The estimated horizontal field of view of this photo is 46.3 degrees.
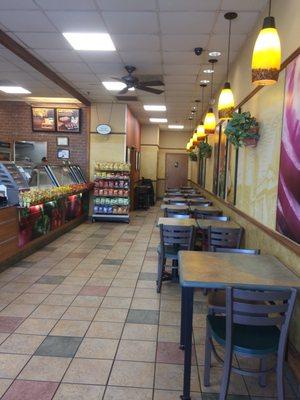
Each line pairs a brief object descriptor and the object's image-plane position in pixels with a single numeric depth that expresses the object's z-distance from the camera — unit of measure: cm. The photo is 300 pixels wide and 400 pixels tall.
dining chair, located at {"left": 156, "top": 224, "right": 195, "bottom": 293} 457
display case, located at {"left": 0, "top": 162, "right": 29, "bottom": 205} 578
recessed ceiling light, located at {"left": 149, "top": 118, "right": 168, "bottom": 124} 1413
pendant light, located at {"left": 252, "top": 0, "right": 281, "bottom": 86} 292
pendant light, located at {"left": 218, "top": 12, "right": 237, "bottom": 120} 462
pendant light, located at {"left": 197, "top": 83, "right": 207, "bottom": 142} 813
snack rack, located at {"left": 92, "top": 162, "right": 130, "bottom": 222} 1033
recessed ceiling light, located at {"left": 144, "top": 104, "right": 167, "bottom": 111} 1110
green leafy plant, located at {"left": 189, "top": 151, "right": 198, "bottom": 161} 1338
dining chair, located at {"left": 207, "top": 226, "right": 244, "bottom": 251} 443
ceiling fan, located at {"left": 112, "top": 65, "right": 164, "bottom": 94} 681
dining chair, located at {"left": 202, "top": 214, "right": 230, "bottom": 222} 559
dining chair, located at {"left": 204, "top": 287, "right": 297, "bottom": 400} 221
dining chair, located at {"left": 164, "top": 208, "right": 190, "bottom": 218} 658
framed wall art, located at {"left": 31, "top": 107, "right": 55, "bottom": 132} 1039
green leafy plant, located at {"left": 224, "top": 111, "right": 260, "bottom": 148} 437
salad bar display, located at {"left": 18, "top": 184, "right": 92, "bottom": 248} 600
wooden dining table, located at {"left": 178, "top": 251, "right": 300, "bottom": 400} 252
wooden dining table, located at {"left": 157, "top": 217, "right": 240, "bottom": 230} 493
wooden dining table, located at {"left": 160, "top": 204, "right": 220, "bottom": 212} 666
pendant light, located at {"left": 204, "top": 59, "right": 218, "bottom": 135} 638
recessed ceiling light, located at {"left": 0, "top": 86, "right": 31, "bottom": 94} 890
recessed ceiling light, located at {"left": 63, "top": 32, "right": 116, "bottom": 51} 537
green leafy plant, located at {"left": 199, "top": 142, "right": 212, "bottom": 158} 921
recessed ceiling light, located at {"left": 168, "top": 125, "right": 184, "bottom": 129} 1642
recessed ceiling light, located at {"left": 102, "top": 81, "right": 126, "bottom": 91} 821
